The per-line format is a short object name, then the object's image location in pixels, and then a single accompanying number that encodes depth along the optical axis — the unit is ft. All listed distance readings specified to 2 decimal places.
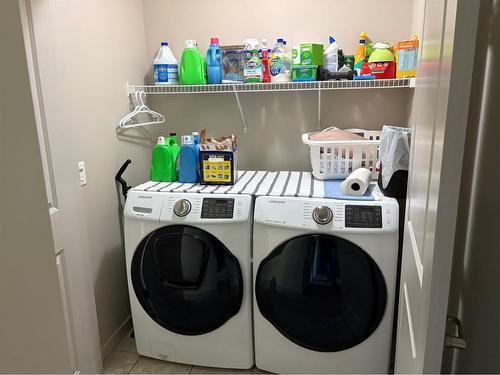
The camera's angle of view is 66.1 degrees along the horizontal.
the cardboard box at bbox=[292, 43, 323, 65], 6.85
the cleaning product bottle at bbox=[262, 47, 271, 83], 7.13
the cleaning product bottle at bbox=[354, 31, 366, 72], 7.01
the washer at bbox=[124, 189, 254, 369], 6.09
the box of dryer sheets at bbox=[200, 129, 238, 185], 6.63
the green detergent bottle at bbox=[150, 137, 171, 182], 7.01
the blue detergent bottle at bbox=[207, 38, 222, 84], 7.14
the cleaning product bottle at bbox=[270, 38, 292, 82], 7.12
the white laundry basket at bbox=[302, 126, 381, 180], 6.57
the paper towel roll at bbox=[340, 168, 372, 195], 5.86
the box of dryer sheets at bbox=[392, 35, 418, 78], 6.24
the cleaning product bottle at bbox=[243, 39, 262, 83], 7.03
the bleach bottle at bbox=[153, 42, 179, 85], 7.46
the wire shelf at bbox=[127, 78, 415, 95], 6.62
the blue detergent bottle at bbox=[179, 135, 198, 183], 6.82
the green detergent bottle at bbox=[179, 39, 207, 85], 7.23
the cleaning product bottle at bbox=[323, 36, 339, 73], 6.94
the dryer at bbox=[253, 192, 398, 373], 5.58
